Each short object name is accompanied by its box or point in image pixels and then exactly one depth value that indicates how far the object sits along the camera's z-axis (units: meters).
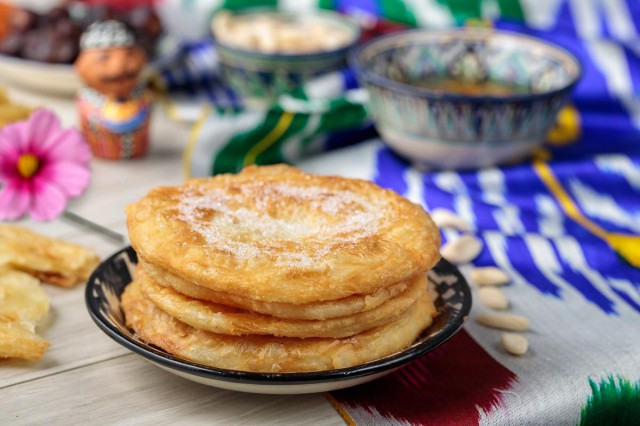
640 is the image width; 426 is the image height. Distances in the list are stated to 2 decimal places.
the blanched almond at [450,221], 0.93
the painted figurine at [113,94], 0.99
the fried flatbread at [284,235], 0.74
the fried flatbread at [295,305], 0.74
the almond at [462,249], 0.90
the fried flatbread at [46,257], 0.84
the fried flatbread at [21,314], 0.78
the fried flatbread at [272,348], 0.75
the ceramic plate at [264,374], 0.74
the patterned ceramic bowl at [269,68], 1.09
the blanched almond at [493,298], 0.85
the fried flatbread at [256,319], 0.75
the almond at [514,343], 0.81
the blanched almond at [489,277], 0.87
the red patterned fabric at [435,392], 0.77
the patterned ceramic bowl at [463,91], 0.98
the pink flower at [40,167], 0.88
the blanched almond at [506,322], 0.83
